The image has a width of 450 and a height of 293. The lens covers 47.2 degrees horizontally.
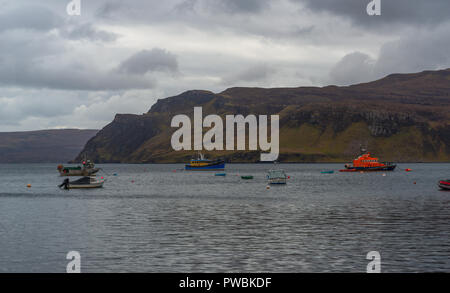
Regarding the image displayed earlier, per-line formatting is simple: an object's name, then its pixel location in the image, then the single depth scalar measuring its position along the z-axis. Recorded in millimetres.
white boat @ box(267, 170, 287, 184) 141125
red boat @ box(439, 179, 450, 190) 106950
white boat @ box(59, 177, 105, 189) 127525
